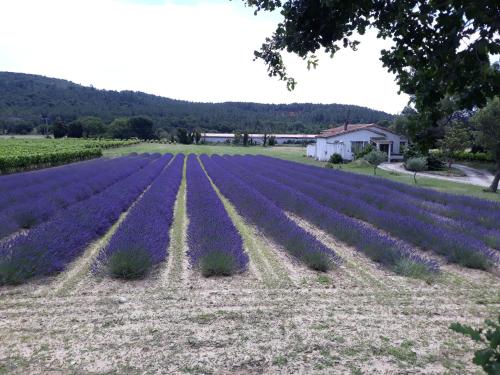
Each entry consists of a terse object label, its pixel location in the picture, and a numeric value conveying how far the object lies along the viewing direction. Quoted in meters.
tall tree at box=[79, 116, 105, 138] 90.56
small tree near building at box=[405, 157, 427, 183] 21.75
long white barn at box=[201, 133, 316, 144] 92.38
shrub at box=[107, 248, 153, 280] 5.74
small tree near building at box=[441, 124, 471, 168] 28.89
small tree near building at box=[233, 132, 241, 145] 83.12
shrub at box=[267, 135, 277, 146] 79.99
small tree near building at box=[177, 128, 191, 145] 84.06
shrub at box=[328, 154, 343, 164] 35.88
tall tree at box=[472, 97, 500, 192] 17.44
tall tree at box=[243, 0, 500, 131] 2.05
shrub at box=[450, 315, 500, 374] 1.57
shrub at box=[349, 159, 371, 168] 32.38
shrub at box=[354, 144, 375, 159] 35.46
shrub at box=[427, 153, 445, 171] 31.98
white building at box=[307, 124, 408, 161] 38.28
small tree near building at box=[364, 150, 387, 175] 25.50
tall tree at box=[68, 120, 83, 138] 86.76
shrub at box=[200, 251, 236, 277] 5.95
